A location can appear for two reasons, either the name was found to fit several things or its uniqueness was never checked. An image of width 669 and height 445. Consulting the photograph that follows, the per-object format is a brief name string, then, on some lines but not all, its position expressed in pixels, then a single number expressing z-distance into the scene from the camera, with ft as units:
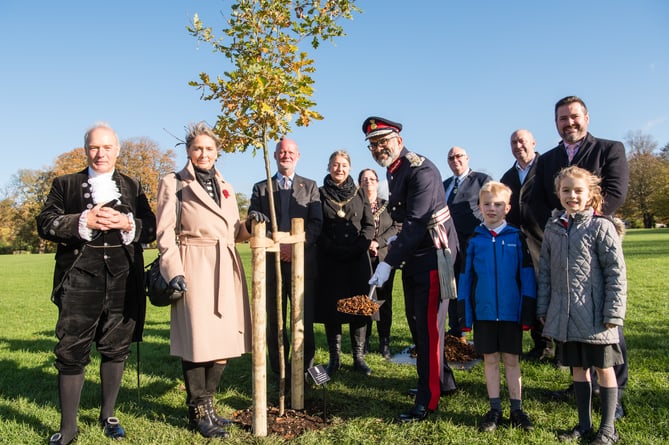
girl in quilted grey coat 12.01
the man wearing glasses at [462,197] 22.52
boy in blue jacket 13.33
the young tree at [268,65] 12.51
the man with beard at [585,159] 14.01
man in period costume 12.92
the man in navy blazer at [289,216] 18.10
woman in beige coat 13.15
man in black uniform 14.07
